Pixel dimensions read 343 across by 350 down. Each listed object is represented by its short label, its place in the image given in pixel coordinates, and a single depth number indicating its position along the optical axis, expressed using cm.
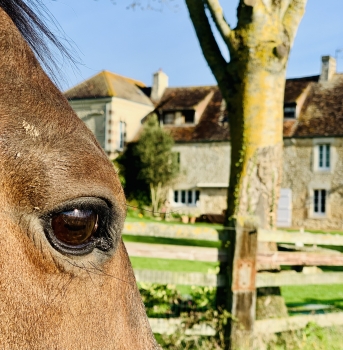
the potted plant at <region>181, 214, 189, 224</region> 2622
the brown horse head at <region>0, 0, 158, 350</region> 102
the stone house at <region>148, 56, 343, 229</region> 2911
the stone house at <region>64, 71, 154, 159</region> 3294
